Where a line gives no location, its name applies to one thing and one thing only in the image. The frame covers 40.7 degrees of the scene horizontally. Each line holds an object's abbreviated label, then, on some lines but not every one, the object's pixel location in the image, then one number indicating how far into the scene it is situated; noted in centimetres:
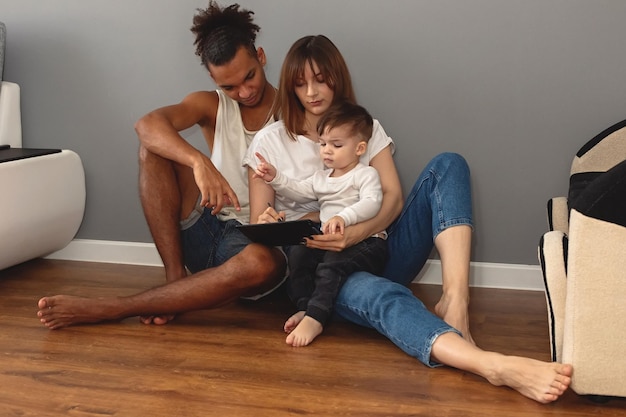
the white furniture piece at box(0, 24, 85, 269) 281
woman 205
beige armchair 174
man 231
